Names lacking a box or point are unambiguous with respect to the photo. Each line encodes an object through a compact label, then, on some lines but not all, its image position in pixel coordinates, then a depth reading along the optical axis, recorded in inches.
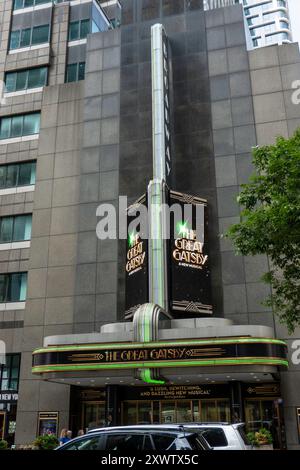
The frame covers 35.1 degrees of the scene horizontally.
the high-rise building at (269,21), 4724.4
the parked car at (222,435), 458.1
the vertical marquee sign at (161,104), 1202.6
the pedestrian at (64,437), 729.7
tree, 636.1
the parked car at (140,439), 295.9
